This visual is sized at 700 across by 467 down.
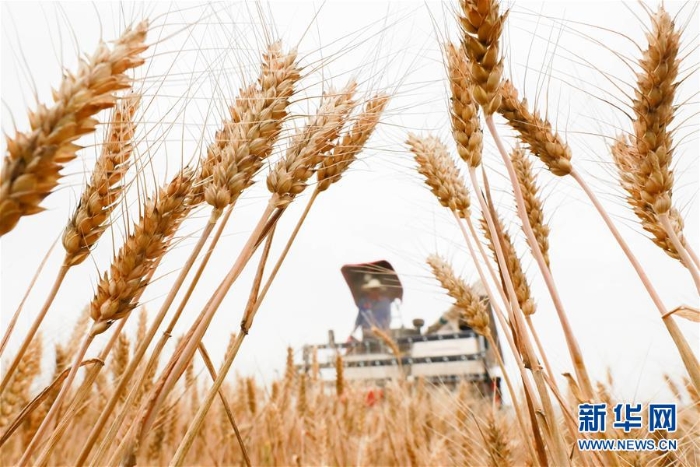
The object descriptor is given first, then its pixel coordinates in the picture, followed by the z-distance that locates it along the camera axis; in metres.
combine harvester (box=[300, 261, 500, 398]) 9.73
